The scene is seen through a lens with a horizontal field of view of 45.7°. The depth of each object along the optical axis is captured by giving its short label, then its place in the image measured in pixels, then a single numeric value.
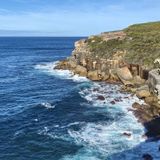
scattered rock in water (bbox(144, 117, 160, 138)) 27.06
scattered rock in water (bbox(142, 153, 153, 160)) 22.96
